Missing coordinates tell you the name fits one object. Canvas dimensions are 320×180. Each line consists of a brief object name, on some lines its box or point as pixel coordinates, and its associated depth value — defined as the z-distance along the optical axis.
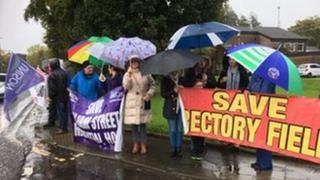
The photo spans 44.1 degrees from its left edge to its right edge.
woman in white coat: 6.71
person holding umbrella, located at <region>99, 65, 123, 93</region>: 7.25
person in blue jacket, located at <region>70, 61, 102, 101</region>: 7.91
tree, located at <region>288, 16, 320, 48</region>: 78.94
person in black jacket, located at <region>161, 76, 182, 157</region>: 6.48
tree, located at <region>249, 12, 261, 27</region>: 113.05
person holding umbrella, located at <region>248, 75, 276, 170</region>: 5.75
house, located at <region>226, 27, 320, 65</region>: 54.25
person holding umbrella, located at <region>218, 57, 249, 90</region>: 6.52
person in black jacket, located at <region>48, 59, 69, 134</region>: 8.91
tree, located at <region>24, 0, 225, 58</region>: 14.89
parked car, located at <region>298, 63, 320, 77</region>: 41.45
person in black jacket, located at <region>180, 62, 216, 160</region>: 6.57
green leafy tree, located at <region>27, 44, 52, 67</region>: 66.91
